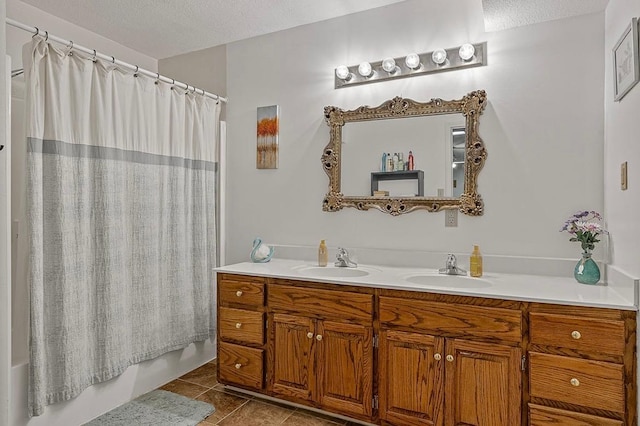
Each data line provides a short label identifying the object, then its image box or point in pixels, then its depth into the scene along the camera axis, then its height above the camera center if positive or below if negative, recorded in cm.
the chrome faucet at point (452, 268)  234 -34
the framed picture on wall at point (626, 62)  159 +62
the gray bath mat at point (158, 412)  229 -119
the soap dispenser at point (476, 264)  229 -31
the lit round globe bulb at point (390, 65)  261 +93
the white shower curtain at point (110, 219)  208 -5
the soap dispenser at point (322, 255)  272 -30
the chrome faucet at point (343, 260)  267 -34
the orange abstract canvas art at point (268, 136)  309 +57
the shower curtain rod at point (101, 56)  198 +90
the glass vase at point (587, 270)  204 -32
